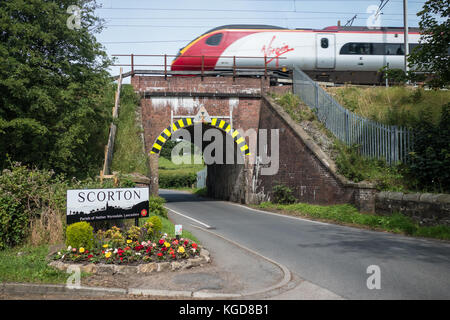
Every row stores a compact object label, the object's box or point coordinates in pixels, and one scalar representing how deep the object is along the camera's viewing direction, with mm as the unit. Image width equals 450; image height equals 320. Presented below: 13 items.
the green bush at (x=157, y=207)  12636
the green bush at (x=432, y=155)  11258
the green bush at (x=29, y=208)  8211
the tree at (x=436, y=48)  10875
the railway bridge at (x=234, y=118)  18383
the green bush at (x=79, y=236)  7070
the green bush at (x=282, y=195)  16828
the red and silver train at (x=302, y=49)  20797
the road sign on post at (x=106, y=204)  7891
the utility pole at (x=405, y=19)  18234
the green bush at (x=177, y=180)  50925
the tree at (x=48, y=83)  11867
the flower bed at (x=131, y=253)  6734
